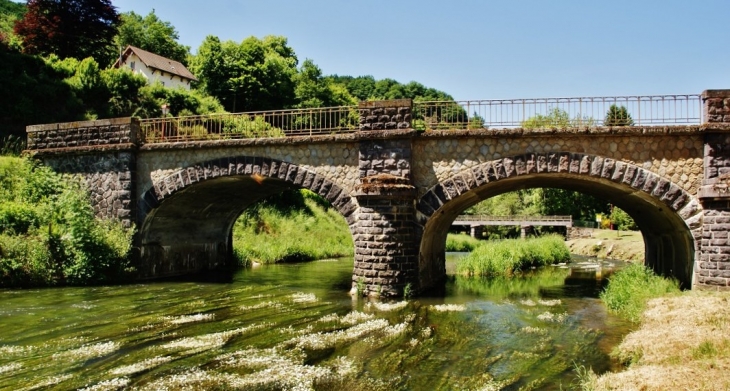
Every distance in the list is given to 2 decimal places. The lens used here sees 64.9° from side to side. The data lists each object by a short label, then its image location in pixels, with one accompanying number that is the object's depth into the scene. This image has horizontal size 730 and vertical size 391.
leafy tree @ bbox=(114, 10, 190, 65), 69.50
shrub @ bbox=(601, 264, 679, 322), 13.15
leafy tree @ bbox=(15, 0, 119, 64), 36.59
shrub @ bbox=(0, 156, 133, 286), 17.62
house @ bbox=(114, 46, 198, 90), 56.97
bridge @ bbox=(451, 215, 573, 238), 52.73
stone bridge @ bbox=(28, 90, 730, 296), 14.41
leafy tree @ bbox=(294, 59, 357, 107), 63.22
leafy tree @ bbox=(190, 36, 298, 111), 50.50
